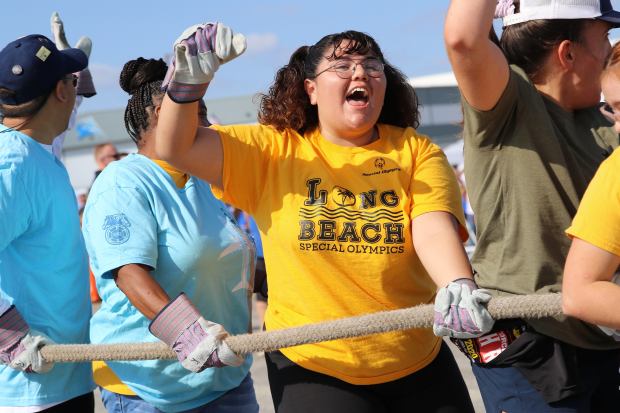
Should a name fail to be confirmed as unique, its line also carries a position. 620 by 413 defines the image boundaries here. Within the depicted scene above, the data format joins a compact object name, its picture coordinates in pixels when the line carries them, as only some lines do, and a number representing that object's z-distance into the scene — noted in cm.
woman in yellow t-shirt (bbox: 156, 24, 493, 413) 557
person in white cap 530
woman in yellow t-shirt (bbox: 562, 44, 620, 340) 422
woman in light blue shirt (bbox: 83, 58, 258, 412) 616
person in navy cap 630
